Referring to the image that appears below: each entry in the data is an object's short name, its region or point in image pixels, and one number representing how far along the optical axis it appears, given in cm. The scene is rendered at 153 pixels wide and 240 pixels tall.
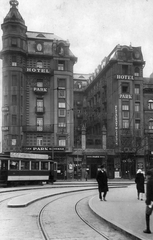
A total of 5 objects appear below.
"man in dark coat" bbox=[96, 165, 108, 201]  1767
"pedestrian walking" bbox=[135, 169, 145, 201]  1867
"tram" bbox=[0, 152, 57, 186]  3256
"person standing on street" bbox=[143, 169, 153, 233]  923
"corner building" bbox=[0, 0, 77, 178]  5509
